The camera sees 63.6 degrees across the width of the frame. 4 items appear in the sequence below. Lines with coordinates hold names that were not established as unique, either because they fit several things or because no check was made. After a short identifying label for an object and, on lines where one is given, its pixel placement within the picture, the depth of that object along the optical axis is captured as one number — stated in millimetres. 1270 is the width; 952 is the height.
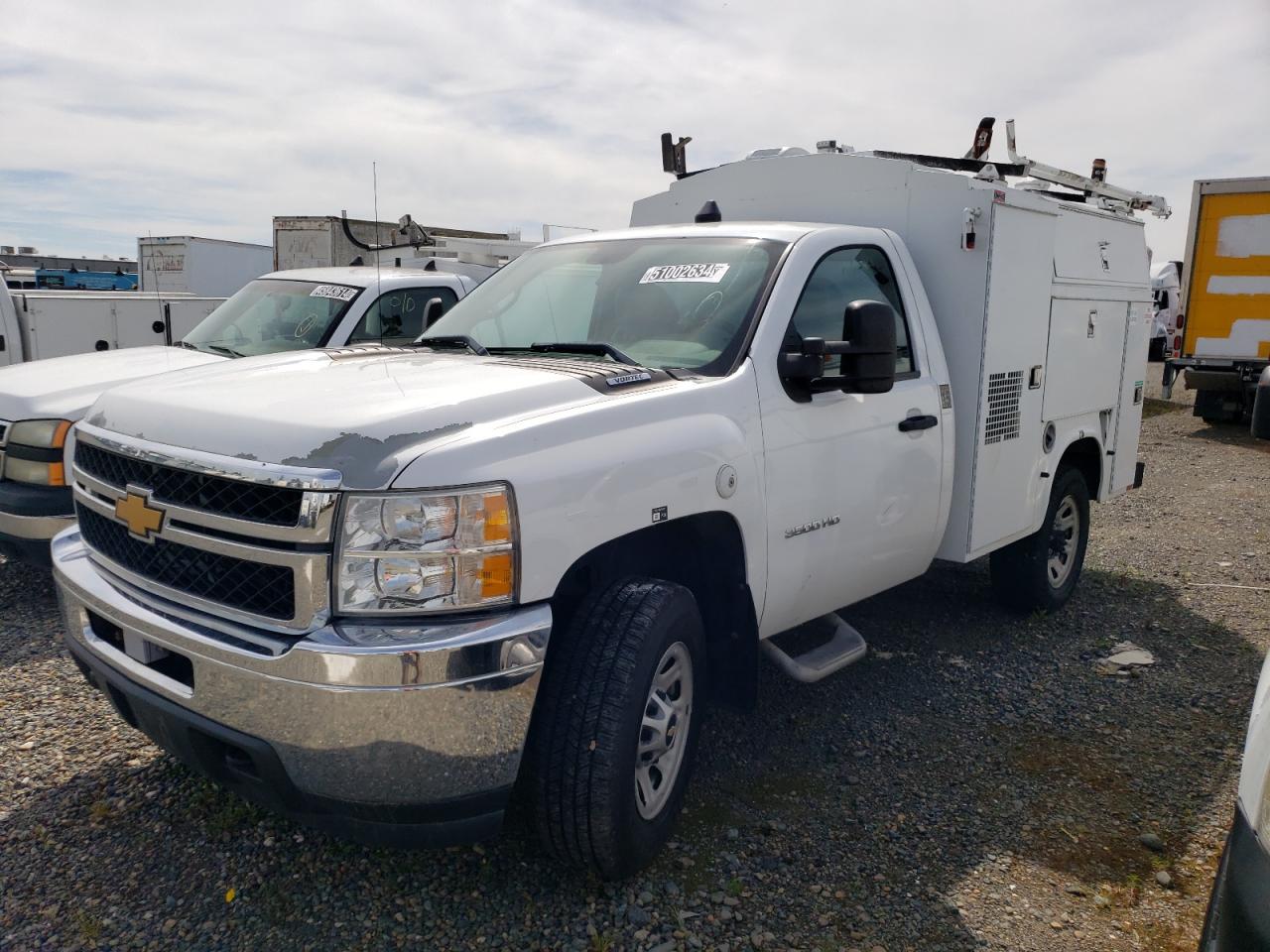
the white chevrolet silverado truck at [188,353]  4953
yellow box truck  13672
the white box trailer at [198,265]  20438
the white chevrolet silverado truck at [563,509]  2480
